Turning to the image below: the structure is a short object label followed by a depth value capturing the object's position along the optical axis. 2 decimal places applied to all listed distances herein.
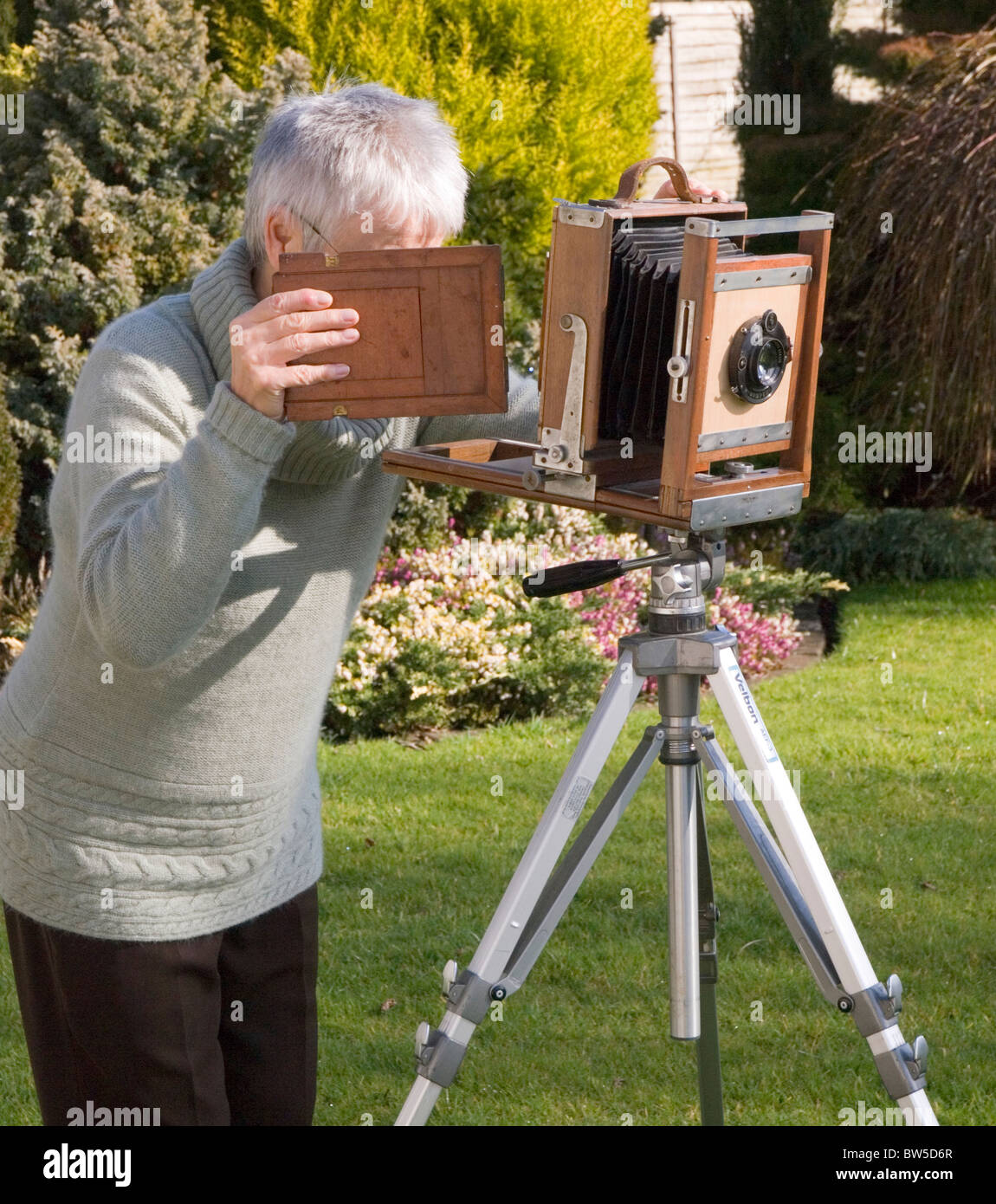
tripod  4.04
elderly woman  3.75
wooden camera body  3.73
